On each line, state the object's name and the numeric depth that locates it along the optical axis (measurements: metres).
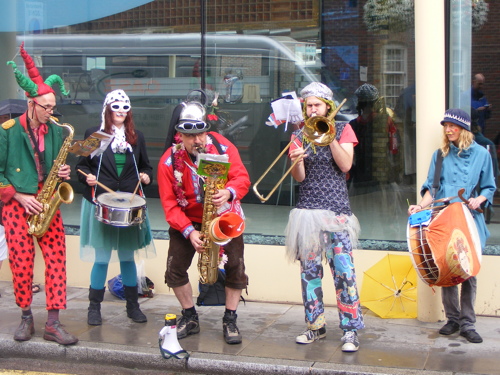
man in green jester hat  5.93
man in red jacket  5.72
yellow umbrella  6.61
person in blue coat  5.88
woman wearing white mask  6.29
